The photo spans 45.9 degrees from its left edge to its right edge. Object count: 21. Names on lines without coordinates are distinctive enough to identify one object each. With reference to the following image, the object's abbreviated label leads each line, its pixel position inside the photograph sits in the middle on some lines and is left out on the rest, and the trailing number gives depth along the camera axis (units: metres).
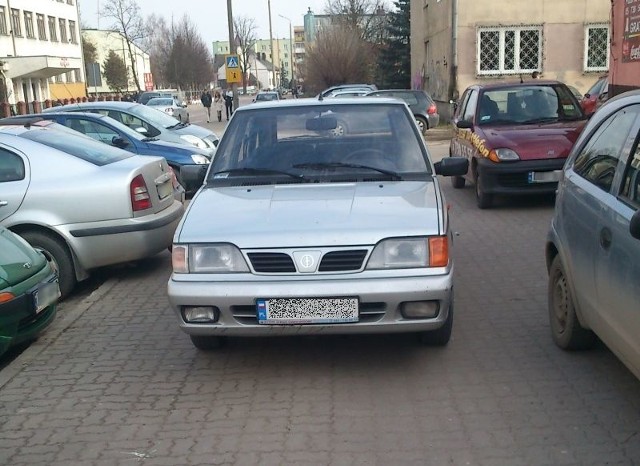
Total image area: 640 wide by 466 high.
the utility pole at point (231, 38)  24.35
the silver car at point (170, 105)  35.53
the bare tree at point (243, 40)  51.98
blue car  11.88
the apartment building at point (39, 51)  50.53
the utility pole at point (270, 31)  55.66
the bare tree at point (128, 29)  67.69
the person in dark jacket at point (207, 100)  40.53
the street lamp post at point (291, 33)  75.79
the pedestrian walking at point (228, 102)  35.34
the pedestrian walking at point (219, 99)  39.33
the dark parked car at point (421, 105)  24.08
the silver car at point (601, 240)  3.62
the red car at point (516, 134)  9.88
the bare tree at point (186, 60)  91.88
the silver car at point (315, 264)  4.30
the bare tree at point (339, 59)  51.41
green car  5.05
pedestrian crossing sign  25.92
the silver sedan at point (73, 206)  6.78
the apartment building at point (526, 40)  25.41
